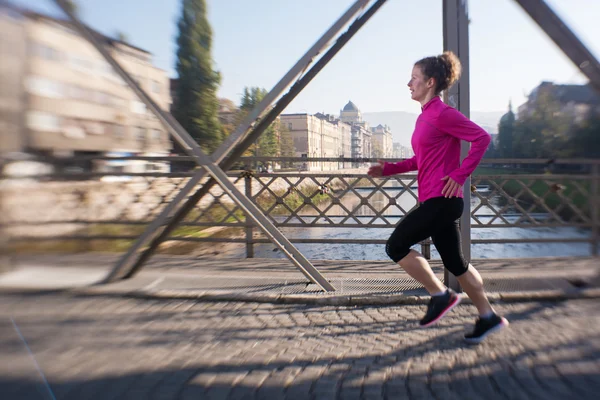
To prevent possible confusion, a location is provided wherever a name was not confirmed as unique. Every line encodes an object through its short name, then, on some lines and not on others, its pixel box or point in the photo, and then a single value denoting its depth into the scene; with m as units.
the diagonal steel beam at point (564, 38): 3.13
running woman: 2.53
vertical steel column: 3.46
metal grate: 3.75
